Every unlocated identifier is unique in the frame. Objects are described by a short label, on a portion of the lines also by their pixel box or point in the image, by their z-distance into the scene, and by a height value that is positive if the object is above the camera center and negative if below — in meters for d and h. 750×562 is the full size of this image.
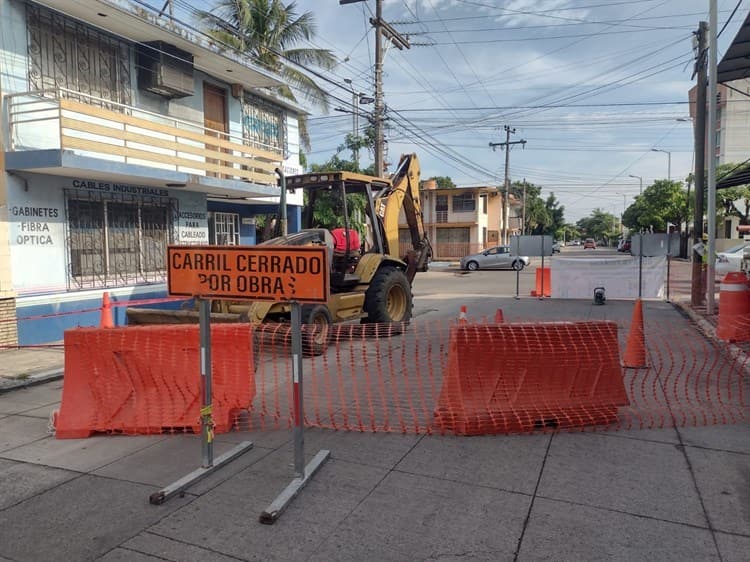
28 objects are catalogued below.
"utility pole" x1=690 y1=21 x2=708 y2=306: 14.45 +2.57
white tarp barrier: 16.67 -0.73
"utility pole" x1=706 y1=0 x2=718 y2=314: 11.79 +1.94
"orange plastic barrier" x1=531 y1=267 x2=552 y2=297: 17.69 -0.94
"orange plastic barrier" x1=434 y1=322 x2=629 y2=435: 5.12 -1.17
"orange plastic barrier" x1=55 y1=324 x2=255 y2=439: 5.15 -1.16
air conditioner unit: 11.98 +4.08
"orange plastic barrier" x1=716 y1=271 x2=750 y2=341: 9.18 -0.95
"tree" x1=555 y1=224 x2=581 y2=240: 171.50 +6.62
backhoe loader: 8.52 +0.02
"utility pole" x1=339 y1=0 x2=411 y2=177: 20.73 +6.56
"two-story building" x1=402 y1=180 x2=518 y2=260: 45.03 +2.96
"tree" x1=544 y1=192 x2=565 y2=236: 100.12 +7.52
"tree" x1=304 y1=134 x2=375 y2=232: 10.58 +0.94
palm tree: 20.23 +8.28
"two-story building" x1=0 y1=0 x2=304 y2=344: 9.34 +1.98
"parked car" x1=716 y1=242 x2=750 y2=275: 24.85 -0.46
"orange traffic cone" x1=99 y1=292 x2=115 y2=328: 9.51 -0.94
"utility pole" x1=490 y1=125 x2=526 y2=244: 50.47 +8.22
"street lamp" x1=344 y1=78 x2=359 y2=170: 20.23 +5.92
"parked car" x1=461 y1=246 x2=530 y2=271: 33.91 -0.37
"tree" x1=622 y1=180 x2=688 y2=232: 49.88 +4.39
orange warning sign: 3.81 -0.11
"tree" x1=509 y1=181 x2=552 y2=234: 79.94 +6.72
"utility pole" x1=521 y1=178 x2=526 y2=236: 65.66 +4.43
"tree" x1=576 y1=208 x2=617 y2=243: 173.77 +9.06
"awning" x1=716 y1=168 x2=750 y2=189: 15.22 +2.08
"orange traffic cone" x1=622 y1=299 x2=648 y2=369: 7.45 -1.27
